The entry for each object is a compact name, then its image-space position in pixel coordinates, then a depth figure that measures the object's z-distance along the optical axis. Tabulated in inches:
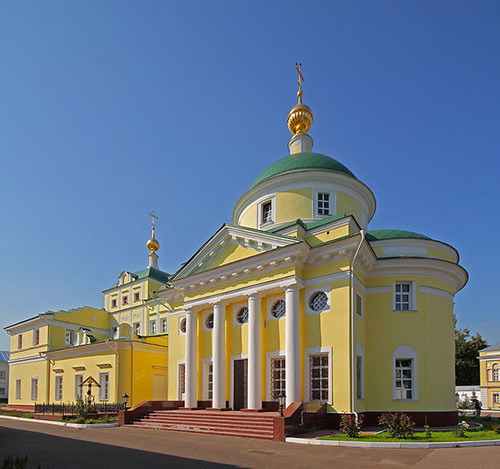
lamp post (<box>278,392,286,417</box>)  589.4
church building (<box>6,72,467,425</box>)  683.4
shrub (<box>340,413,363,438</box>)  549.6
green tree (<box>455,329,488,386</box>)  2052.2
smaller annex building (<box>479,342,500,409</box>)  1829.5
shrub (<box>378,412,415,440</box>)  522.0
